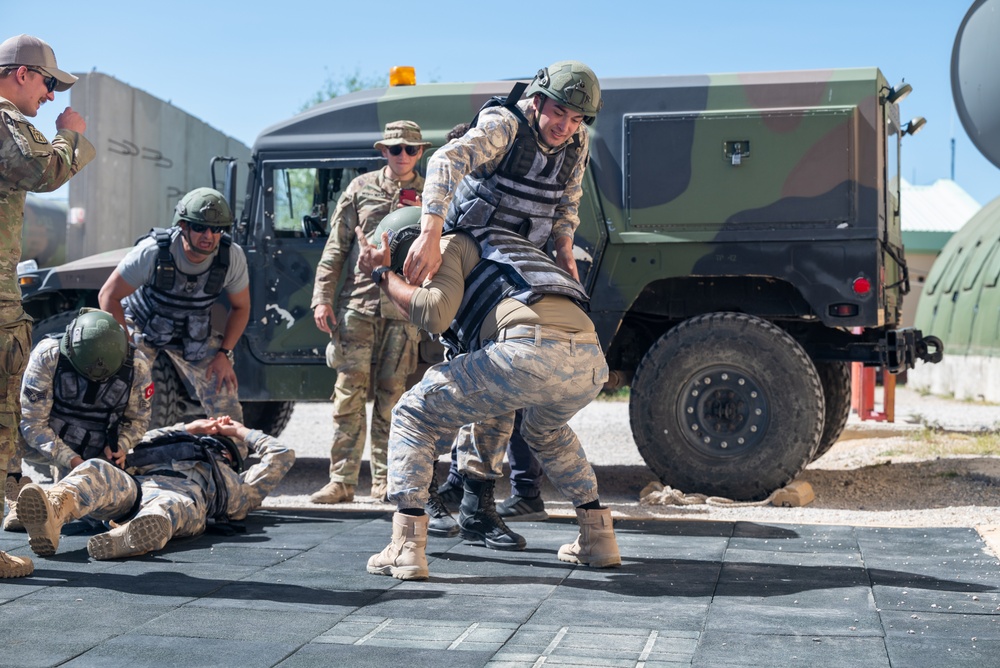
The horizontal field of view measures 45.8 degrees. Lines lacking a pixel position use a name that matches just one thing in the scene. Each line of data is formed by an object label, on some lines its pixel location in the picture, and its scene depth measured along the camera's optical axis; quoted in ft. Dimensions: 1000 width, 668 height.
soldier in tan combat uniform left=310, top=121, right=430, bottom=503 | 21.29
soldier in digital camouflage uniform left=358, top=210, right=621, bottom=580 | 13.55
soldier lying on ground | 14.57
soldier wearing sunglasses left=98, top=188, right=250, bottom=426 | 20.12
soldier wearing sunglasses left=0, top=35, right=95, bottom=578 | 13.43
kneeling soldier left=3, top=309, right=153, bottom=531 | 17.12
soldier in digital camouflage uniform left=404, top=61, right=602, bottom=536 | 13.47
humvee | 21.79
